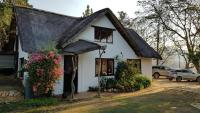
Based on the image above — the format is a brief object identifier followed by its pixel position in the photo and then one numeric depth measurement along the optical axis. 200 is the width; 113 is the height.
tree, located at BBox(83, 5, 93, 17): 54.12
